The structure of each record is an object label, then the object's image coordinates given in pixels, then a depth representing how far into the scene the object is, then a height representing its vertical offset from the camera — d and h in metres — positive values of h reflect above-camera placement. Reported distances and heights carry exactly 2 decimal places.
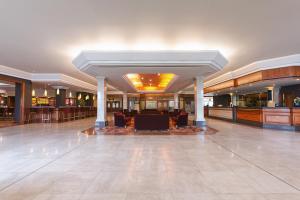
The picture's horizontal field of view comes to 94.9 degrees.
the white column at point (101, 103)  7.61 +0.07
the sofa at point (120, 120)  7.26 -0.85
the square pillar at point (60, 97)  11.34 +0.62
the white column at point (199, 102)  7.70 +0.09
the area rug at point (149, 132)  5.80 -1.23
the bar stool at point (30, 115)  8.95 -0.68
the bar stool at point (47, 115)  9.46 -0.72
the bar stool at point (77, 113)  11.55 -0.73
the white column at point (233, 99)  11.98 +0.39
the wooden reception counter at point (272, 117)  6.25 -0.70
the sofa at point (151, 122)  6.36 -0.84
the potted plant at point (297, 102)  6.58 +0.05
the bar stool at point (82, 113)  12.35 -0.84
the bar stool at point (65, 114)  9.91 -0.71
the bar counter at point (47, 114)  9.21 -0.66
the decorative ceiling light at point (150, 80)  8.96 +1.81
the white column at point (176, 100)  16.64 +0.46
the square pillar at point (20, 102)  8.57 +0.17
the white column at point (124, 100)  16.42 +0.43
